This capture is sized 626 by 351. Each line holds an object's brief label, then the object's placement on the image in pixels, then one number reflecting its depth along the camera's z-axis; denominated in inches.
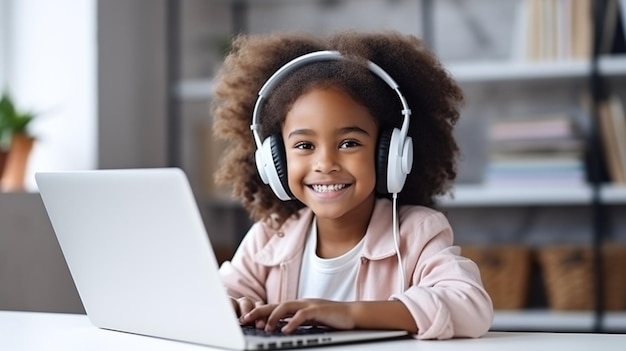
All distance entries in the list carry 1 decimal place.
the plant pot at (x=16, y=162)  101.2
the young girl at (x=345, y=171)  48.9
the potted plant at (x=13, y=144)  100.1
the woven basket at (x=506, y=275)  113.0
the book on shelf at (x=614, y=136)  110.7
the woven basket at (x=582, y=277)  110.5
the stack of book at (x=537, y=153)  111.9
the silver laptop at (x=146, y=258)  36.8
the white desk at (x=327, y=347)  39.8
